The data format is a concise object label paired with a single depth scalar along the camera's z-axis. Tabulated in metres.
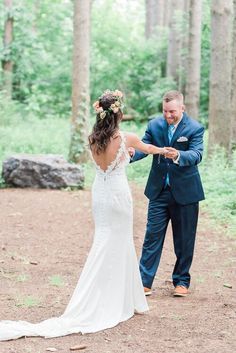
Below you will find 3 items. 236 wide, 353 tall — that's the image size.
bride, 6.28
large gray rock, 14.88
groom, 7.20
